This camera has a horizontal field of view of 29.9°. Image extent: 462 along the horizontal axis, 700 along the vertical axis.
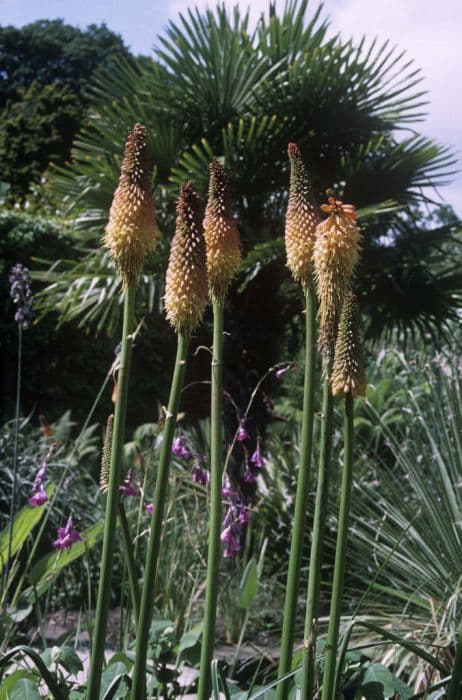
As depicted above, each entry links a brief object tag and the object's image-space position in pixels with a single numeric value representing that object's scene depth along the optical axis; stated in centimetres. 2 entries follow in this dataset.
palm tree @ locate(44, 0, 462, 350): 724
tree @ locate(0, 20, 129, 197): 2070
